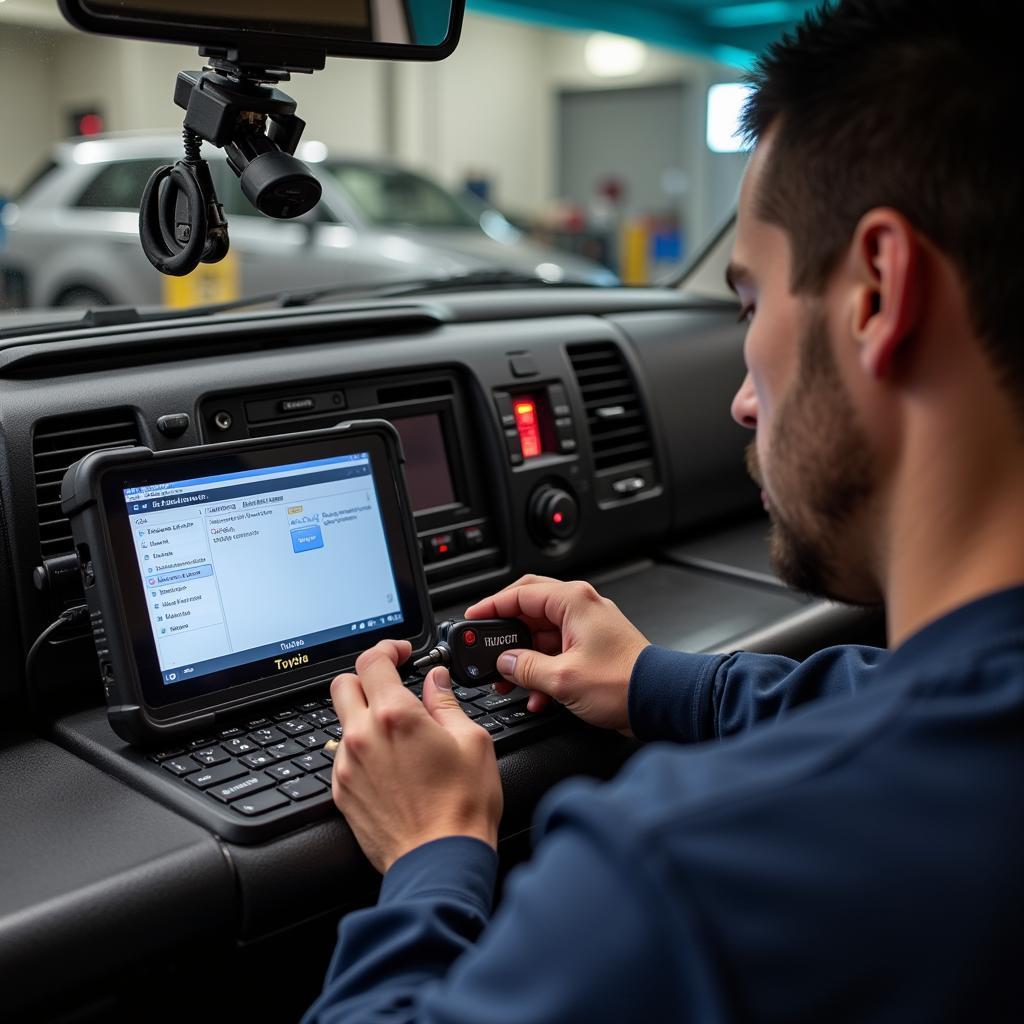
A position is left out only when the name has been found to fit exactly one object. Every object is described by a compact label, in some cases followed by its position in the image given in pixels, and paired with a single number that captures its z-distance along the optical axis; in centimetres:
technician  58
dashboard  98
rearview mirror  104
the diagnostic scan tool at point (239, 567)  114
